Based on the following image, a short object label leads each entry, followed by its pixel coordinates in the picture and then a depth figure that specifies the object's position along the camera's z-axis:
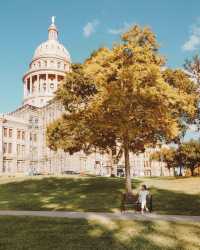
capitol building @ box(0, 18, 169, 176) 76.00
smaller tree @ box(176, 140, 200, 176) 52.62
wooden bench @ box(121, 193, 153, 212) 16.84
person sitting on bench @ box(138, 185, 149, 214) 16.42
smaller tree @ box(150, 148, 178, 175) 60.16
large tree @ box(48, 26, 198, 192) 18.91
